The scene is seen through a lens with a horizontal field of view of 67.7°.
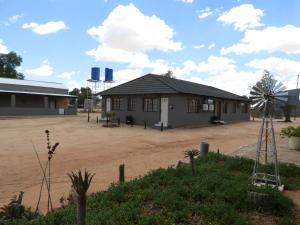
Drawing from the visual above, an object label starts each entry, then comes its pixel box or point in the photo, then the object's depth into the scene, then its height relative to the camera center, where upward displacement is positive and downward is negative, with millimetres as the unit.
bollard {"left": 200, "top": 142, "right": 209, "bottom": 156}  7305 -1262
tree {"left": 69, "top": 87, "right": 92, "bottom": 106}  44241 +3076
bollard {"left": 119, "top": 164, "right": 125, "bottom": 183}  5072 -1477
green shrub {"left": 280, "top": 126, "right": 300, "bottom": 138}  9209 -824
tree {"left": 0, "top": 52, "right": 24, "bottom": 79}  45111 +8990
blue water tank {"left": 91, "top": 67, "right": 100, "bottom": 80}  31207 +4951
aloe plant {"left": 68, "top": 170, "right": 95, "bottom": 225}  2424 -920
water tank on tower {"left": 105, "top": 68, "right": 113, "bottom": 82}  32760 +4992
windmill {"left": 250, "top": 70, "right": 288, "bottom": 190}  5218 +333
